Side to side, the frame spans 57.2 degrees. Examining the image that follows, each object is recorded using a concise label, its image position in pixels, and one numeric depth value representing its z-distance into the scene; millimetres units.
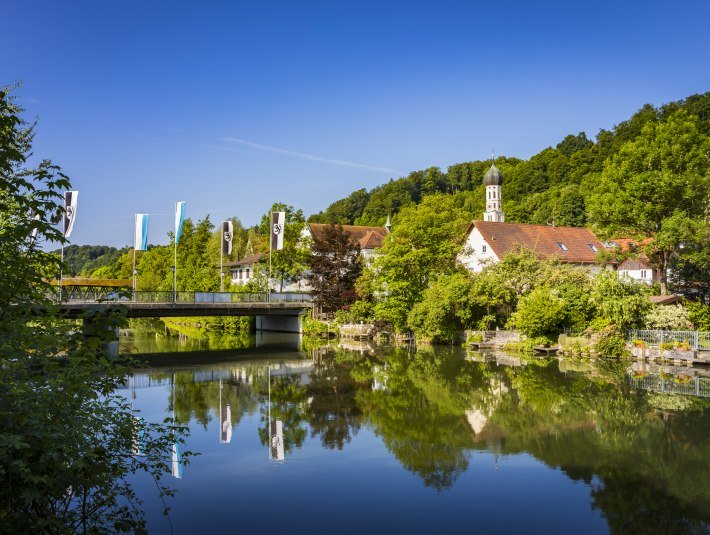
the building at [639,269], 55219
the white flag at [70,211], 40219
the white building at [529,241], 59697
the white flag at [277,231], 54500
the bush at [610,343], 37594
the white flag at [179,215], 50100
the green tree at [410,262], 50625
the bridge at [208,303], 44775
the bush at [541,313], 40188
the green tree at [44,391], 7100
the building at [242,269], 84875
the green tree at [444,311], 45750
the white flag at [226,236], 55844
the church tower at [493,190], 78938
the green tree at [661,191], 39969
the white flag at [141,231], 47625
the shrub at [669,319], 36688
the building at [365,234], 79875
